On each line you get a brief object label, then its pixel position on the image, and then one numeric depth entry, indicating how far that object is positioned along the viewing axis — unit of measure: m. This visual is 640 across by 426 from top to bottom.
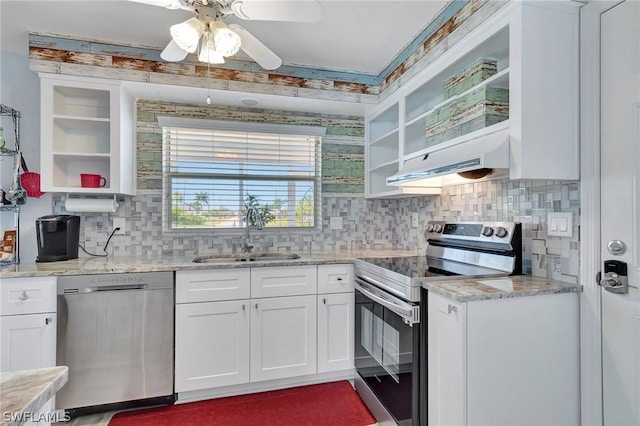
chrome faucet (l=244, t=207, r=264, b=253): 2.69
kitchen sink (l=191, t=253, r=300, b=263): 2.57
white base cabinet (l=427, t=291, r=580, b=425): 1.33
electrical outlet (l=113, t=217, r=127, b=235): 2.56
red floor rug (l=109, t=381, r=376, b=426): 2.00
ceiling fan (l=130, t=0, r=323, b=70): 1.34
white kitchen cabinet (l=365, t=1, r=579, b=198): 1.43
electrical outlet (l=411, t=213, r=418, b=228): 2.86
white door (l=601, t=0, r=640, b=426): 1.30
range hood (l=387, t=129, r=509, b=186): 1.45
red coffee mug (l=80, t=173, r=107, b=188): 2.29
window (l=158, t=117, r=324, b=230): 2.71
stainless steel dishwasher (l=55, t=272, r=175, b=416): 1.96
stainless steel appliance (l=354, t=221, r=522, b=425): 1.60
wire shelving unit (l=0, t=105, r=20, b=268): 2.25
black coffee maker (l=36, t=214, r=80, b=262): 2.20
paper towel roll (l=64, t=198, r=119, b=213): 2.35
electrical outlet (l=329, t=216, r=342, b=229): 3.05
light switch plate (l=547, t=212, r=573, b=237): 1.53
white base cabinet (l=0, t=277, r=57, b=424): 1.87
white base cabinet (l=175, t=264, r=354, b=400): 2.15
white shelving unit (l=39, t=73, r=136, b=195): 2.21
